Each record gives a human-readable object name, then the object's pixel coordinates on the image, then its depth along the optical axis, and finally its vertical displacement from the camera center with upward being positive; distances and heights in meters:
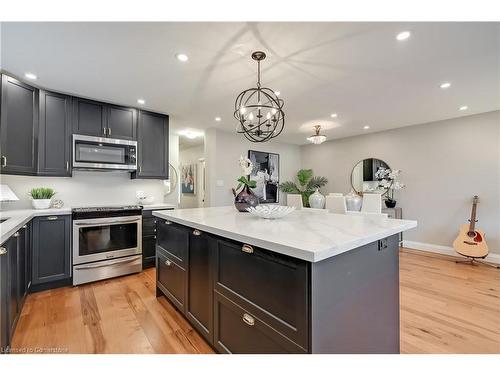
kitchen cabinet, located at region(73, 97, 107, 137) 3.09 +0.97
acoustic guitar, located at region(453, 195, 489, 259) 3.45 -0.81
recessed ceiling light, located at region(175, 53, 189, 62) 2.12 +1.22
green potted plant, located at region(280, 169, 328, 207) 5.95 +0.11
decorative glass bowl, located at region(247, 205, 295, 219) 1.84 -0.19
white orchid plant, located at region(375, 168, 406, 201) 4.65 +0.17
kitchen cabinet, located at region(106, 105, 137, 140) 3.33 +0.98
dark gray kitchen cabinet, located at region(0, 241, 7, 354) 1.44 -0.69
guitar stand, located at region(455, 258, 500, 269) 3.58 -1.15
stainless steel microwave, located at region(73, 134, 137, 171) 3.07 +0.49
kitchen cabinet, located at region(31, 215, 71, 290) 2.58 -0.70
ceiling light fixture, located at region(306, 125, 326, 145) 4.25 +0.93
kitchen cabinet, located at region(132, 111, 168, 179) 3.60 +0.68
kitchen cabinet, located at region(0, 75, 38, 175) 2.48 +0.69
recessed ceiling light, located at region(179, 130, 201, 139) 5.22 +1.27
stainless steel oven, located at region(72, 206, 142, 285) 2.81 -0.70
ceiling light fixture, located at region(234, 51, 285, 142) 2.07 +1.22
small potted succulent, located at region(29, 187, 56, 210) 2.88 -0.12
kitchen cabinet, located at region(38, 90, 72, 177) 2.86 +0.67
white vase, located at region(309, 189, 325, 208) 4.04 -0.21
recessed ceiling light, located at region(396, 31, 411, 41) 1.80 +1.21
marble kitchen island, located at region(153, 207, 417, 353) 1.03 -0.52
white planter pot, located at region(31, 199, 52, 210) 2.87 -0.19
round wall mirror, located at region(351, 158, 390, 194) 5.00 +0.29
